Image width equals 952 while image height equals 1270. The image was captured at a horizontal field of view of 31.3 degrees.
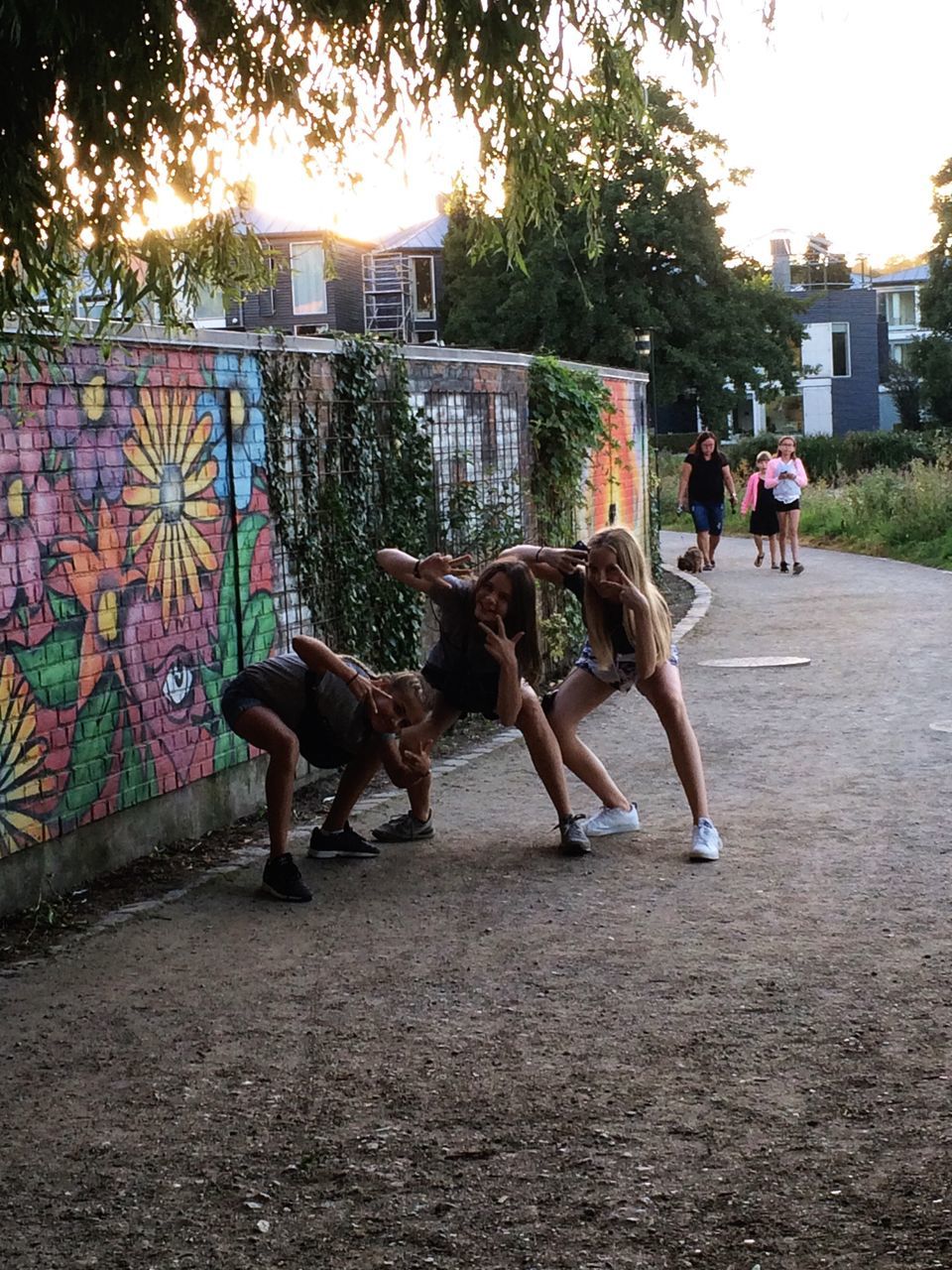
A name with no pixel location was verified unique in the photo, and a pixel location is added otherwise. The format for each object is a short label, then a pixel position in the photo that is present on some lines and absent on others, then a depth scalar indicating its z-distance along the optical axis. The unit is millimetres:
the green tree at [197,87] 4617
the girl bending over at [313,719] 6902
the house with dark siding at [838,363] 74750
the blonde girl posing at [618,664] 7328
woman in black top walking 21328
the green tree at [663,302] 55250
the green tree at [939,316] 63156
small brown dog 21391
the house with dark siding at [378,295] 62500
